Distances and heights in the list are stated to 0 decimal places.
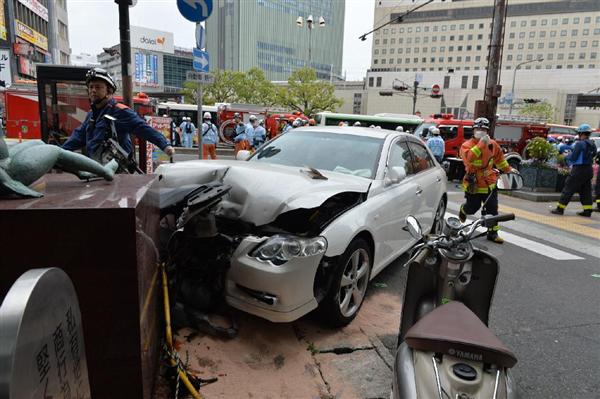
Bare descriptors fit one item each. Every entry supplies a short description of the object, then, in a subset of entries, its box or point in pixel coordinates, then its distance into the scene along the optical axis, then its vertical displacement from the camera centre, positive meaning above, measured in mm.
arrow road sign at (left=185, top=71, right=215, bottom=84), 6496 +663
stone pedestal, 1626 -582
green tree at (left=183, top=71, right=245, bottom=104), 54094 +4247
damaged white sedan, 2912 -777
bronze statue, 1743 -227
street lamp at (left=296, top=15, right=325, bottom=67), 34281 +8505
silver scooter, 1597 -900
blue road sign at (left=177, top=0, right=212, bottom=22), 5906 +1572
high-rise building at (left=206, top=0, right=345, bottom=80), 91875 +19983
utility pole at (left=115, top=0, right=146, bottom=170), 5184 +870
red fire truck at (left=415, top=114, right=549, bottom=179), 15961 -142
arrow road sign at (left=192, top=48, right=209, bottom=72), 6734 +950
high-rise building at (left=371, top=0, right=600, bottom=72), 94812 +22880
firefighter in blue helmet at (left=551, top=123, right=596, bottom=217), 8930 -774
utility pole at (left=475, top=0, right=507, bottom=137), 12430 +1894
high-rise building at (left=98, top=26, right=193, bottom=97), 79125 +12665
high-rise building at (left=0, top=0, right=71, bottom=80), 32188 +6924
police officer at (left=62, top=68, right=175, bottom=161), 3793 -58
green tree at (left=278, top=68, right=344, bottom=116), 54781 +3851
